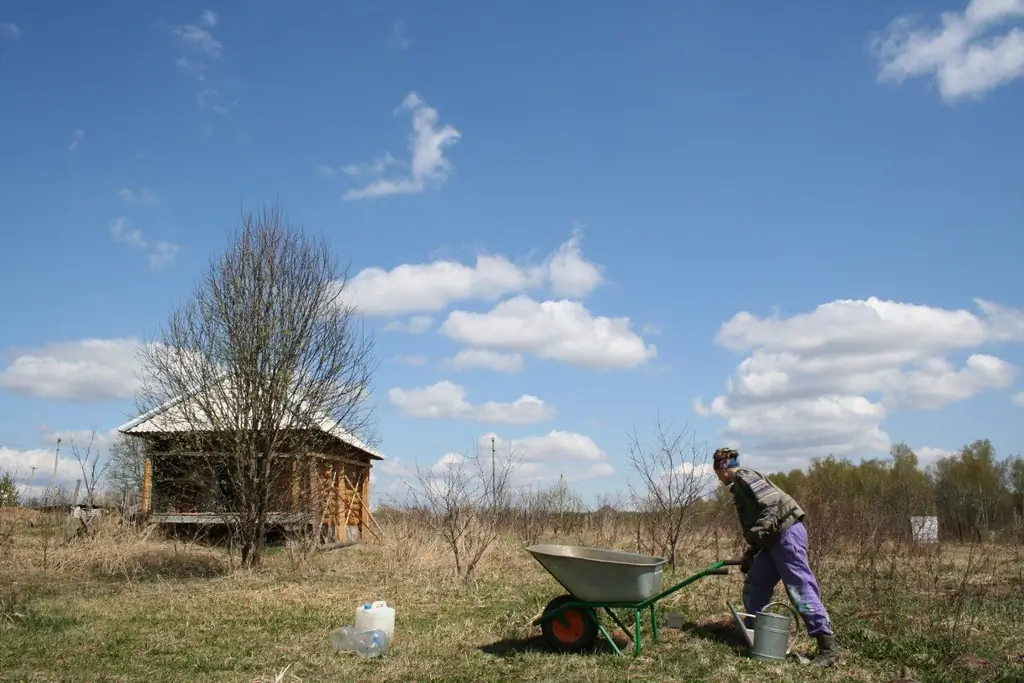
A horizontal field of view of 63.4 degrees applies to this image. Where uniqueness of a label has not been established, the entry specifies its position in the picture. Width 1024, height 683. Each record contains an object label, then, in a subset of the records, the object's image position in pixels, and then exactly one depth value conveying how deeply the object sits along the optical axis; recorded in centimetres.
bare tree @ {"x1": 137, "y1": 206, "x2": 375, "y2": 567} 1317
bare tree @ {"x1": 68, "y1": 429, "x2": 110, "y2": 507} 1368
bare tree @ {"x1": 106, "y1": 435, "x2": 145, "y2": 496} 1942
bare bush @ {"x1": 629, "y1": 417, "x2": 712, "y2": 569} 1279
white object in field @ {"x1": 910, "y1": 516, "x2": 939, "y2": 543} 1018
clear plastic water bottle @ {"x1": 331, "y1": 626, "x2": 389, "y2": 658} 691
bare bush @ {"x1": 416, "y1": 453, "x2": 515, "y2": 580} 1238
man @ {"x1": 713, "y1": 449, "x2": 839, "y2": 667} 610
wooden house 1342
